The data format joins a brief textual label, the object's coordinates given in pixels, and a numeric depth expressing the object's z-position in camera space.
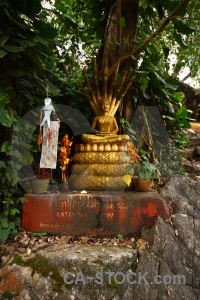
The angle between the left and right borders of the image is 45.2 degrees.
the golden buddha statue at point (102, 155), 3.20
